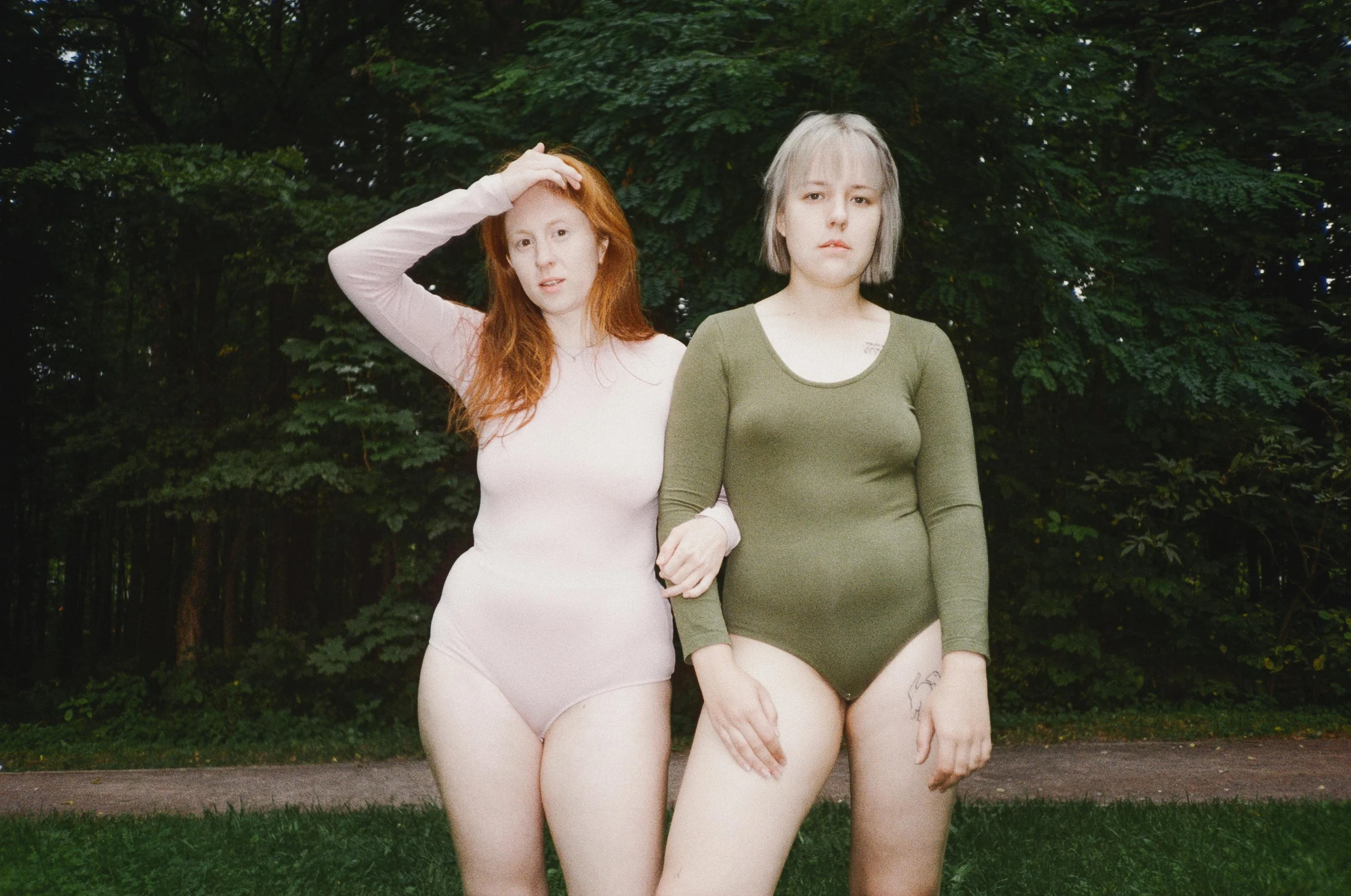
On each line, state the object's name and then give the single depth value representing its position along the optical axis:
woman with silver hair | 1.85
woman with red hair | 2.03
